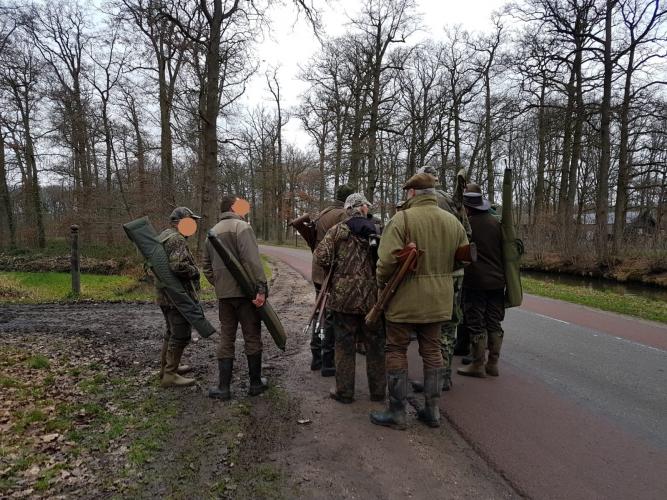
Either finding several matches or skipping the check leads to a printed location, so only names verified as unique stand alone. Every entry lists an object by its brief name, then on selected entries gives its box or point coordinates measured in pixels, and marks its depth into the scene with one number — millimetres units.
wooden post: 9714
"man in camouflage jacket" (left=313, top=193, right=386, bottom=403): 3986
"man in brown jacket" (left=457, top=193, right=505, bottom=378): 4766
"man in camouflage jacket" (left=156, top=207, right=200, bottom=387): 4402
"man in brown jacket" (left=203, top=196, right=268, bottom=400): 4152
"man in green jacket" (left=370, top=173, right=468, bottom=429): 3490
